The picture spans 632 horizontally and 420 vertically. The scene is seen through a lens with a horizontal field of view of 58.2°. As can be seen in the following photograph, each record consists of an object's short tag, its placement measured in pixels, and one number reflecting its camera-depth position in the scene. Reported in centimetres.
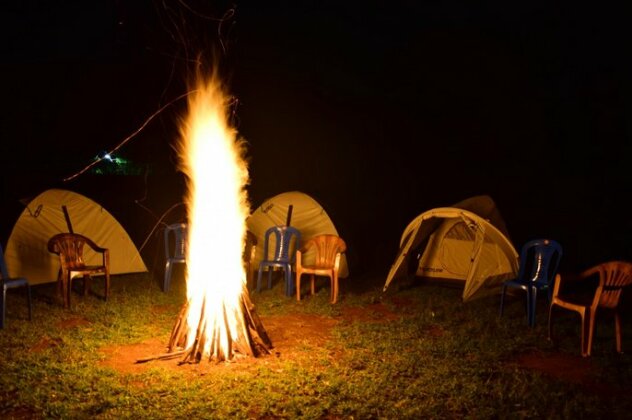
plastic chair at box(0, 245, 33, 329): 783
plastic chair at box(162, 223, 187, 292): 1069
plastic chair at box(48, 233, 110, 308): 909
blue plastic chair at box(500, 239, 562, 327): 838
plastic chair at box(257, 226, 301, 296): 1039
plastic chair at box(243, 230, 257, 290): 1091
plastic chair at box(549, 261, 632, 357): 698
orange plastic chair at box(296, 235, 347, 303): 977
